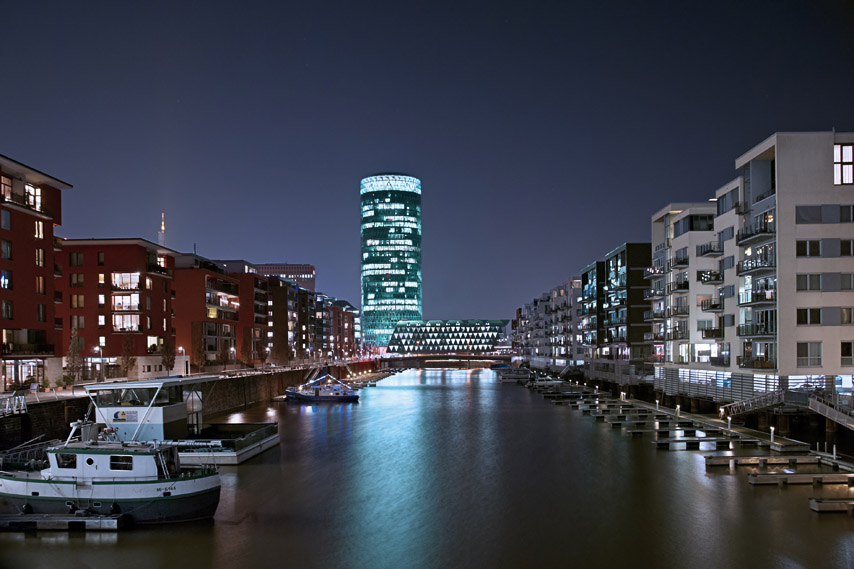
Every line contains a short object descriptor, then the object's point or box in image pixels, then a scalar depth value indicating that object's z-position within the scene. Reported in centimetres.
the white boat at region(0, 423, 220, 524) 3216
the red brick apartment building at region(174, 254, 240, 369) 10800
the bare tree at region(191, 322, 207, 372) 10477
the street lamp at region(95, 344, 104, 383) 8512
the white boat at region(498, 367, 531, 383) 17100
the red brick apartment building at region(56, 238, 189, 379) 8575
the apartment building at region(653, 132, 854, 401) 5381
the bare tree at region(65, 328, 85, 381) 7112
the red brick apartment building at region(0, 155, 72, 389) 5788
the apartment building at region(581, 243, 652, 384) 10638
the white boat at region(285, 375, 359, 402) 10650
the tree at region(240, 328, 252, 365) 12950
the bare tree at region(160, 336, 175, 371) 9131
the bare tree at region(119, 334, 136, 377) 8394
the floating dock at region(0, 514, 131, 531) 3155
